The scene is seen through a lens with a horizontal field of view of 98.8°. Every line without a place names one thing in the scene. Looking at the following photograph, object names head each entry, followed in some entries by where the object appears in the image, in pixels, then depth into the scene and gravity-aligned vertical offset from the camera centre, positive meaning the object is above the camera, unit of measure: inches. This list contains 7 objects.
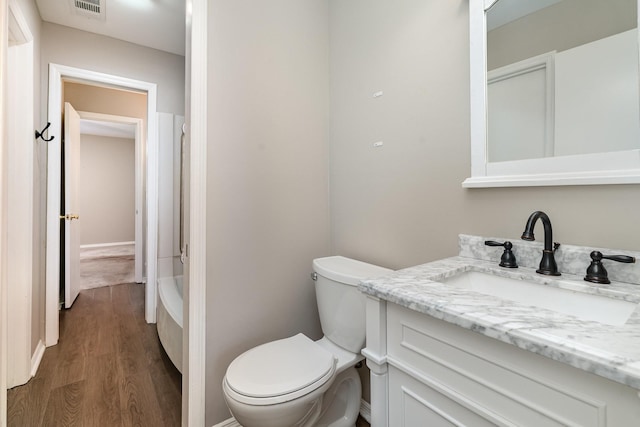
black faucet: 32.4 -4.0
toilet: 38.2 -24.4
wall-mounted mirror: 30.8 +15.8
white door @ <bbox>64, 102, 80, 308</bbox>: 104.7 +5.2
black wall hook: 77.4 +23.1
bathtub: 66.3 -27.5
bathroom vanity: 16.6 -9.9
